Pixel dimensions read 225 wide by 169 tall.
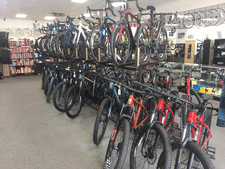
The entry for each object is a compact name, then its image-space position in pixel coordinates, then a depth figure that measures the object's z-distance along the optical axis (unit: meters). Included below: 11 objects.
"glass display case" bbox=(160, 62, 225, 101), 4.50
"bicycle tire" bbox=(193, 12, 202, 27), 6.88
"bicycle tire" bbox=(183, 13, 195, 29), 7.35
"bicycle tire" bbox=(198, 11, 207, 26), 6.86
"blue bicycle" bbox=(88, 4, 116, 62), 2.97
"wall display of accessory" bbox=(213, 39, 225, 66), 7.78
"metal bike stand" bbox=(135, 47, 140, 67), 2.06
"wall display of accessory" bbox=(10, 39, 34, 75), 8.99
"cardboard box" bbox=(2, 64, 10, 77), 8.78
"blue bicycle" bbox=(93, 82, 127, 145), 2.29
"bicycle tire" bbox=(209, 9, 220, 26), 6.71
